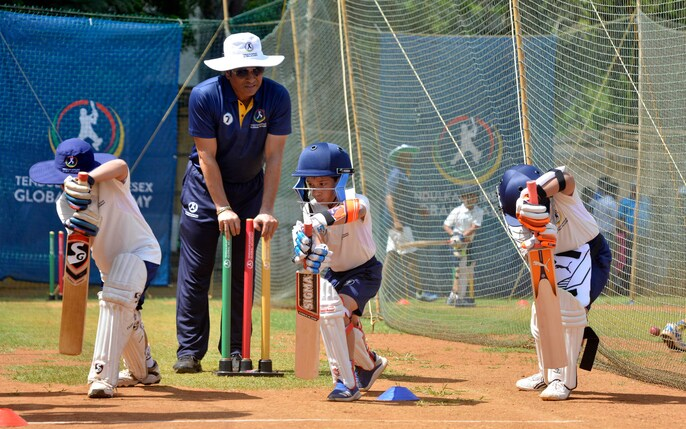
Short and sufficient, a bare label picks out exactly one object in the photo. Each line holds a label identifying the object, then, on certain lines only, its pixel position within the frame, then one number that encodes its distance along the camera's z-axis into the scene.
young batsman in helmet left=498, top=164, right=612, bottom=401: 11.69
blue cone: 11.42
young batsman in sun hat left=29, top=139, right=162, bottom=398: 11.45
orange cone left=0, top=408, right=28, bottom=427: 9.31
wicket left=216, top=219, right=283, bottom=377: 13.66
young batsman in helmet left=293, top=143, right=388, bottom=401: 11.26
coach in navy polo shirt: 13.98
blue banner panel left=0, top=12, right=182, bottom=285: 30.03
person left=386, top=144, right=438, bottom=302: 22.23
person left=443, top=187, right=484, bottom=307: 21.69
